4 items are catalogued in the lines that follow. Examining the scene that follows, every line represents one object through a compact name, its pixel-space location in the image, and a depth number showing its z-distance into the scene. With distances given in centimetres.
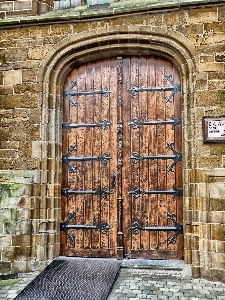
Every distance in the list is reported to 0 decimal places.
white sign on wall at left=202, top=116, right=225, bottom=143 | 422
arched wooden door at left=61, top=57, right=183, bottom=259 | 464
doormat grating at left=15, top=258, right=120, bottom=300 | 344
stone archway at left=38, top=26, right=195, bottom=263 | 457
